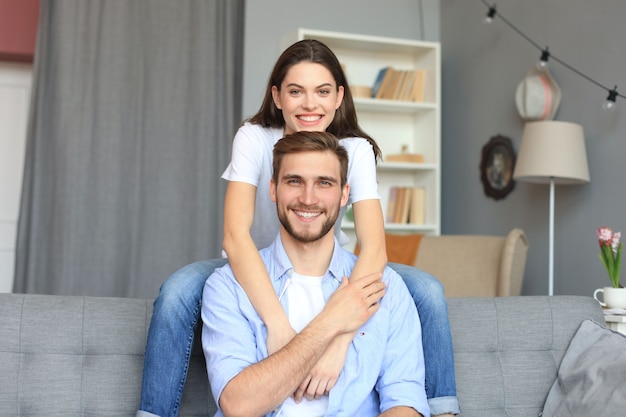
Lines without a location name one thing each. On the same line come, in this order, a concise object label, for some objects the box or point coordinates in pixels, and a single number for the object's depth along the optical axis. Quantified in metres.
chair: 3.73
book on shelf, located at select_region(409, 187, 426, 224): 4.96
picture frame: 4.40
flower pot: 2.75
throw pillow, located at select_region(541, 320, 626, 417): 1.94
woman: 1.85
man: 1.73
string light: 3.57
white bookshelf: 4.88
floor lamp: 3.61
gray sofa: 1.92
